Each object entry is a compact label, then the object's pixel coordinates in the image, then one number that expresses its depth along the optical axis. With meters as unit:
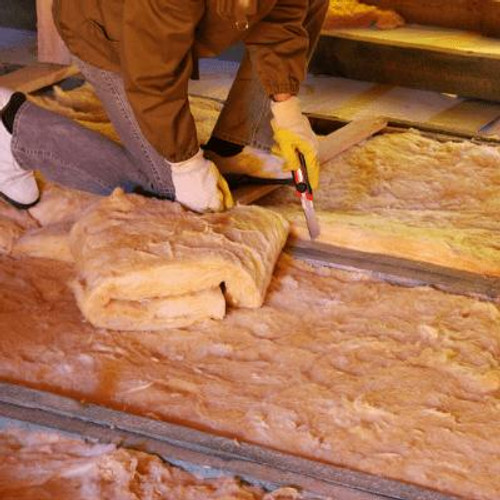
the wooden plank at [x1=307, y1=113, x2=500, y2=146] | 3.98
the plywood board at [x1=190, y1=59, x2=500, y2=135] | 4.65
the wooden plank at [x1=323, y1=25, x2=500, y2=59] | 4.68
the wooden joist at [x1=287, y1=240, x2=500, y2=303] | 2.95
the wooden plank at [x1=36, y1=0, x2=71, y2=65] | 4.77
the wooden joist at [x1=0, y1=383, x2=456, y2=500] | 2.15
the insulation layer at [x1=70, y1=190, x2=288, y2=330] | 2.72
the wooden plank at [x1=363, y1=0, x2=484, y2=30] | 5.08
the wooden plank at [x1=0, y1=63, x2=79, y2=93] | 4.47
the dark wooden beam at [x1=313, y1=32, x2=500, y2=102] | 4.66
